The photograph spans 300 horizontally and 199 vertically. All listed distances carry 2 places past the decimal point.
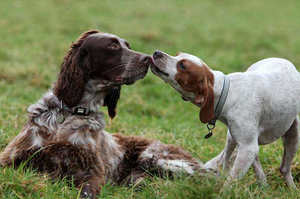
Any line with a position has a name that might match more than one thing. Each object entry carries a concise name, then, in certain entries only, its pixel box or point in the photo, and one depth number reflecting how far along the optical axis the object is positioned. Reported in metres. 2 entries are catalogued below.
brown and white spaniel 8.79
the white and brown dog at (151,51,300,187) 8.72
